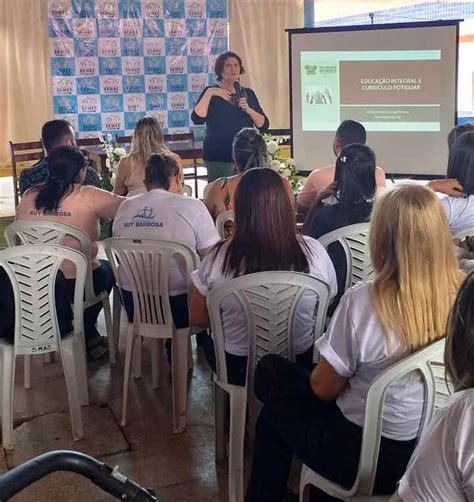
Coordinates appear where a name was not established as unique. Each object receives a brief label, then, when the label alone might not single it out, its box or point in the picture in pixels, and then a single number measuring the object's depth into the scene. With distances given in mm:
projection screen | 5797
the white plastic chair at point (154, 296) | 2922
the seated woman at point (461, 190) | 3191
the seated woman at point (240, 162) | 3516
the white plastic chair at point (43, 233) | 3205
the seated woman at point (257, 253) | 2379
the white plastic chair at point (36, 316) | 2799
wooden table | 6424
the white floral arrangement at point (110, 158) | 5555
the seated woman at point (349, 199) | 3146
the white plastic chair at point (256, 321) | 2295
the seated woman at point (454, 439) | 1176
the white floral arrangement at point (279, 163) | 4191
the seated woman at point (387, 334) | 1762
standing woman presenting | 5520
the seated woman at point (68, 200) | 3342
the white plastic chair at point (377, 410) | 1719
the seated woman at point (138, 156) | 4438
